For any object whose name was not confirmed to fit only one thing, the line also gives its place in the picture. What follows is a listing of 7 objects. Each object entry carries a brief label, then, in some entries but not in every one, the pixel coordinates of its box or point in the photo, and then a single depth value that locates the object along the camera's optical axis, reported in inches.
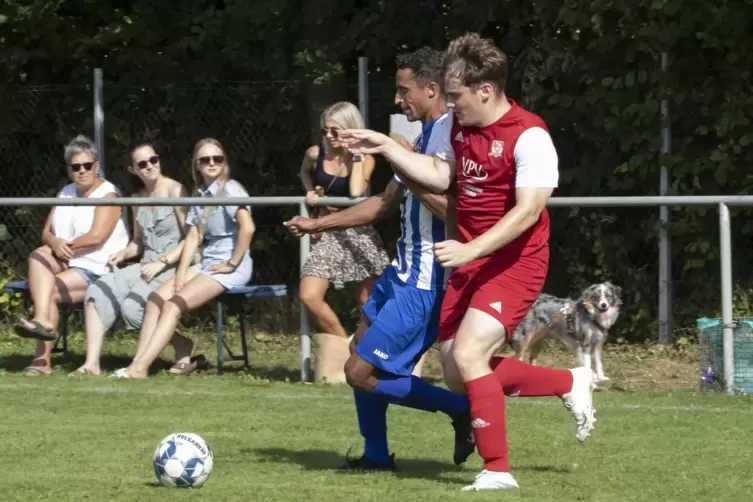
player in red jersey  464.1
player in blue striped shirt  509.0
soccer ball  480.7
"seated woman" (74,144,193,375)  821.2
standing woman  759.7
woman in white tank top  829.8
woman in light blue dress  802.8
